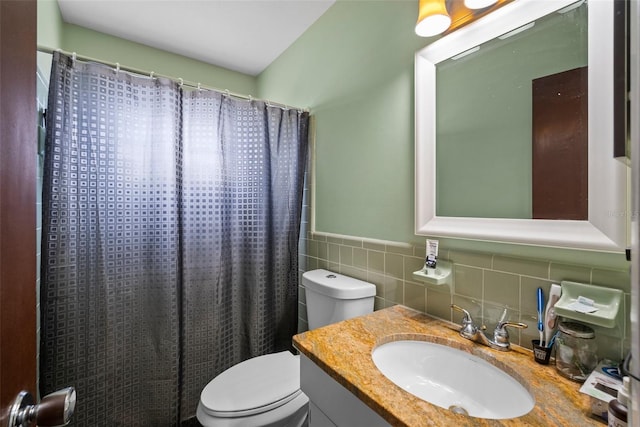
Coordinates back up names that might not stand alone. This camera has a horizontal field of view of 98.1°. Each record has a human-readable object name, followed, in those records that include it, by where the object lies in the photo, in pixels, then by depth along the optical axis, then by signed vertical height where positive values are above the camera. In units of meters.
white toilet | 1.08 -0.76
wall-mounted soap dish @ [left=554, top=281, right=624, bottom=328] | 0.67 -0.24
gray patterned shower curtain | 1.18 -0.14
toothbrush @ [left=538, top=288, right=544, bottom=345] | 0.80 -0.29
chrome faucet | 0.86 -0.40
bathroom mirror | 0.70 +0.18
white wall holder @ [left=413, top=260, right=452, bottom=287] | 1.03 -0.25
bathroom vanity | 0.59 -0.43
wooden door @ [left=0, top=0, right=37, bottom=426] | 0.40 +0.02
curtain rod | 1.12 +0.67
